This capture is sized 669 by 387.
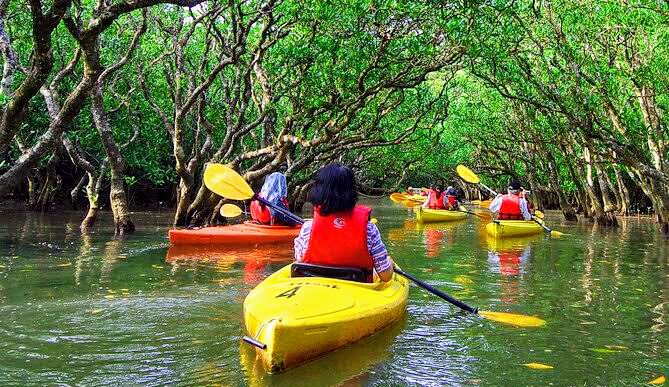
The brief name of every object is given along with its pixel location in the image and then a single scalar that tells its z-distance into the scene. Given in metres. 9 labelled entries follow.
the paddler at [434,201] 21.97
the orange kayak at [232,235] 11.36
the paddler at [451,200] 22.62
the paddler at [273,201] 11.81
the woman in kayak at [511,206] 15.84
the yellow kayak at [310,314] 4.08
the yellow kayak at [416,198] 30.19
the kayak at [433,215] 20.61
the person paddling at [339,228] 5.05
